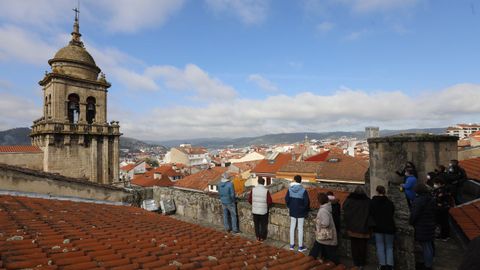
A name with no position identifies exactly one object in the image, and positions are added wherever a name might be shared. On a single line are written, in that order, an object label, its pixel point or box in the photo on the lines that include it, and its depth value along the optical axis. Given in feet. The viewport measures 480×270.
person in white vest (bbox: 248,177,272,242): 20.59
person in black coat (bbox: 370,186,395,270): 14.49
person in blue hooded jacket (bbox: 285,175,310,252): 18.45
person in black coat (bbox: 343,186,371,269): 15.17
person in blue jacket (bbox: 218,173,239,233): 22.94
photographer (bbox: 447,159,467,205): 21.02
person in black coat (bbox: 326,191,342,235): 17.07
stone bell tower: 54.03
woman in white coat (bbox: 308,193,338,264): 15.21
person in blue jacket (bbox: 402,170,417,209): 19.47
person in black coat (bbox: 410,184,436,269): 14.32
